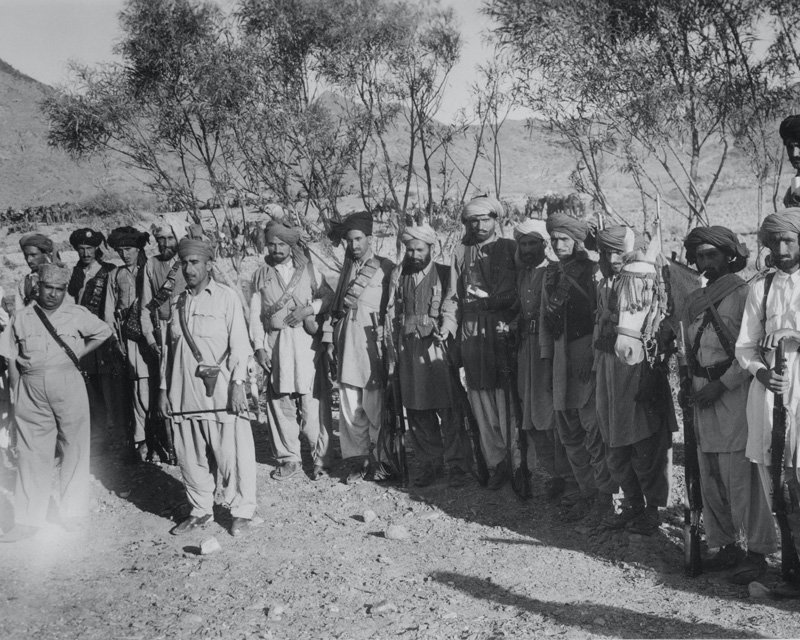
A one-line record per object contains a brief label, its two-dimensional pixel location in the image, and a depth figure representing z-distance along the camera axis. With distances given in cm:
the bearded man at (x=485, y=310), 609
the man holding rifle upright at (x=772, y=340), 412
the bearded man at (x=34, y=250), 701
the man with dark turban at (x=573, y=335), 547
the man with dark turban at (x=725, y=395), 449
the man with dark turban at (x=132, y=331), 712
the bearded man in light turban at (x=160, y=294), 701
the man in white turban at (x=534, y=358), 582
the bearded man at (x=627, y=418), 503
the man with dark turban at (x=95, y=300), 736
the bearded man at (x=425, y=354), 628
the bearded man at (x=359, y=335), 660
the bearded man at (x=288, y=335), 670
